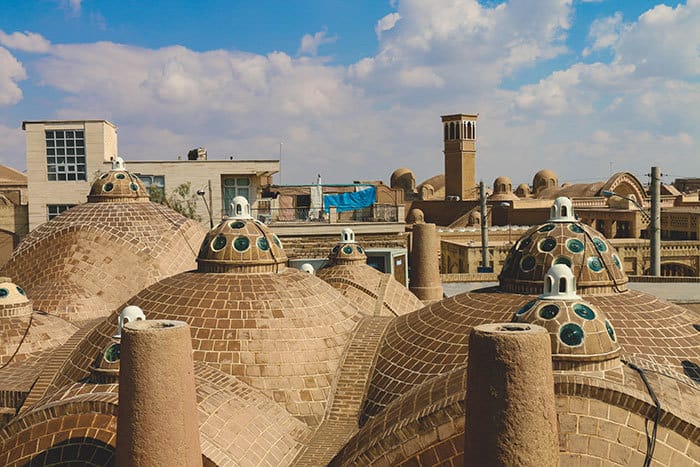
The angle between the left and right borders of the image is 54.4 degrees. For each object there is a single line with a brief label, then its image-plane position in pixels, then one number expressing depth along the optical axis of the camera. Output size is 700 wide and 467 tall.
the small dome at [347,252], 18.56
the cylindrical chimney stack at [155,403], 6.56
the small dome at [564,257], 10.62
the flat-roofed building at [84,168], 24.02
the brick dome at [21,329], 12.98
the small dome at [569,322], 7.52
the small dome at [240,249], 11.46
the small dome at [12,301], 13.30
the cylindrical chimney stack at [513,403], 5.32
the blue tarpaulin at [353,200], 27.27
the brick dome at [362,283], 16.53
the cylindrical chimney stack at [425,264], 21.45
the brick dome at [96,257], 15.62
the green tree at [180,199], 26.08
